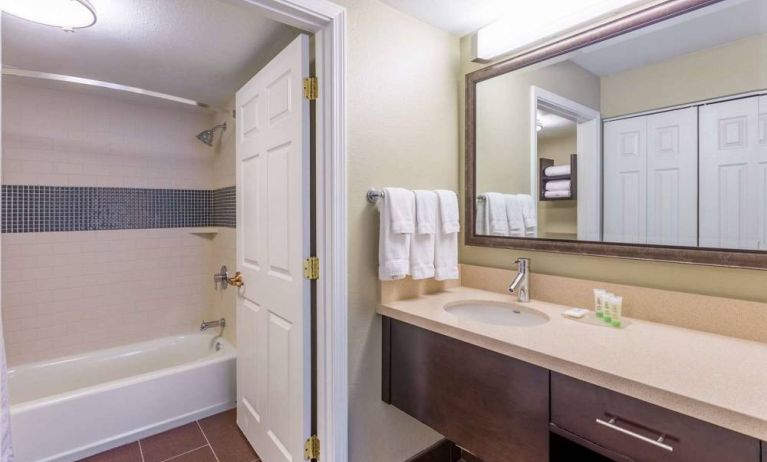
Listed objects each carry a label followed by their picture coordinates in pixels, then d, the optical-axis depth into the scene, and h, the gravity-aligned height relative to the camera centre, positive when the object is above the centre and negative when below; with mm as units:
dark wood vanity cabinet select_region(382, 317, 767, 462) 785 -511
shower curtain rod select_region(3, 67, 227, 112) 1802 +780
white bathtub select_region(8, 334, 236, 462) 1802 -1004
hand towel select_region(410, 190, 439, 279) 1557 -54
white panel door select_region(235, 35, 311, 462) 1466 -141
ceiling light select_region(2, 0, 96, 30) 1324 +833
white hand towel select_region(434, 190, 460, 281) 1630 -60
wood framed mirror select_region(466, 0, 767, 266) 1099 +324
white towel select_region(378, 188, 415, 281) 1472 -39
